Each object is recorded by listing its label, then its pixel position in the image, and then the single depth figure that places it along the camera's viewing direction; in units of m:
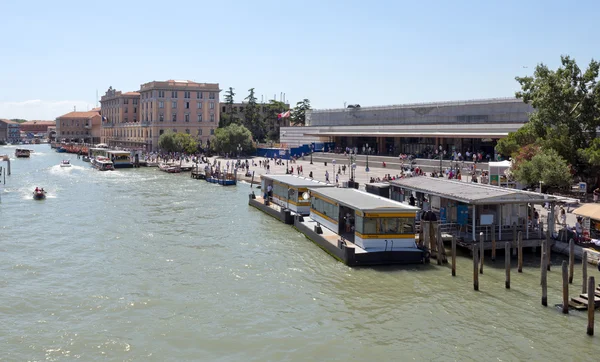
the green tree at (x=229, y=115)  139.38
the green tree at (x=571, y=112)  42.94
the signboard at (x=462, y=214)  30.02
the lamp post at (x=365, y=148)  88.33
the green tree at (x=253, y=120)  140.09
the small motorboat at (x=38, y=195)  52.97
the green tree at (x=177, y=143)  113.31
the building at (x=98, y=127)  197.50
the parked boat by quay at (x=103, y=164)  93.62
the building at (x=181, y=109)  127.88
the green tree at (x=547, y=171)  38.44
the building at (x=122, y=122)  137.31
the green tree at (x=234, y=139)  105.12
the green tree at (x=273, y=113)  147.38
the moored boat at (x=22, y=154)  136.38
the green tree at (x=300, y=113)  145.75
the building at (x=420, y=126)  70.19
